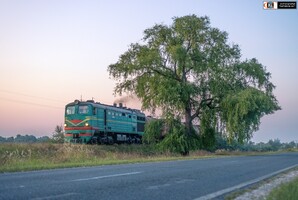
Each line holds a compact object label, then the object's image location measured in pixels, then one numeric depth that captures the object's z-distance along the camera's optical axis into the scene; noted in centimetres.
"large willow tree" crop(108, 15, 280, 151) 2315
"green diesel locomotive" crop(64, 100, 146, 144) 2306
